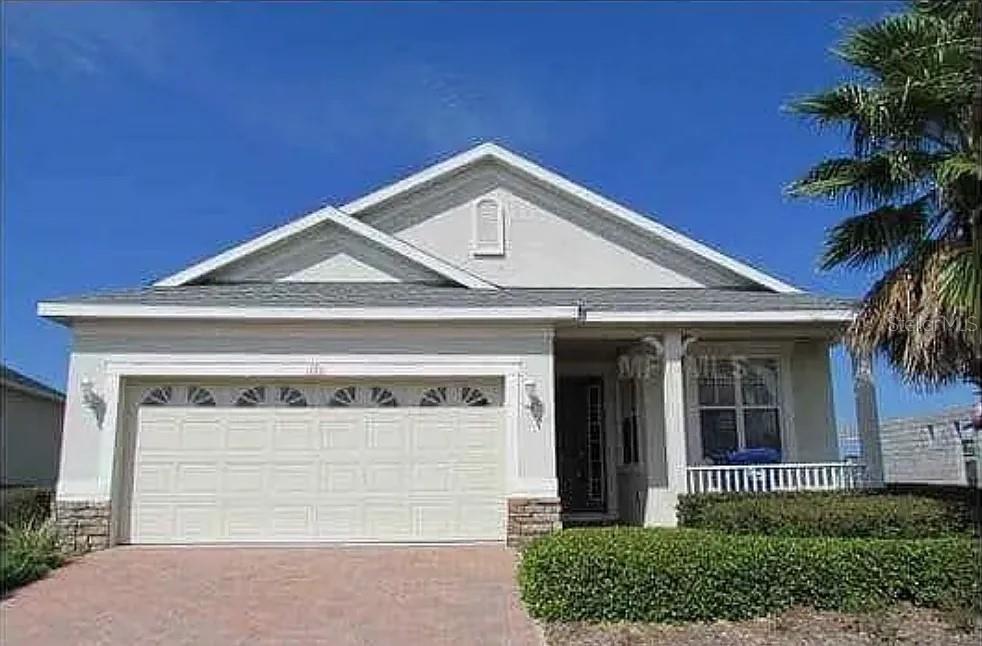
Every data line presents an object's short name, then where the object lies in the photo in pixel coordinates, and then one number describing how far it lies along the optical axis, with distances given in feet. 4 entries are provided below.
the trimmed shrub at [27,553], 35.47
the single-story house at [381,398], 44.11
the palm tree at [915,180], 33.09
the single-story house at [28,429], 67.00
